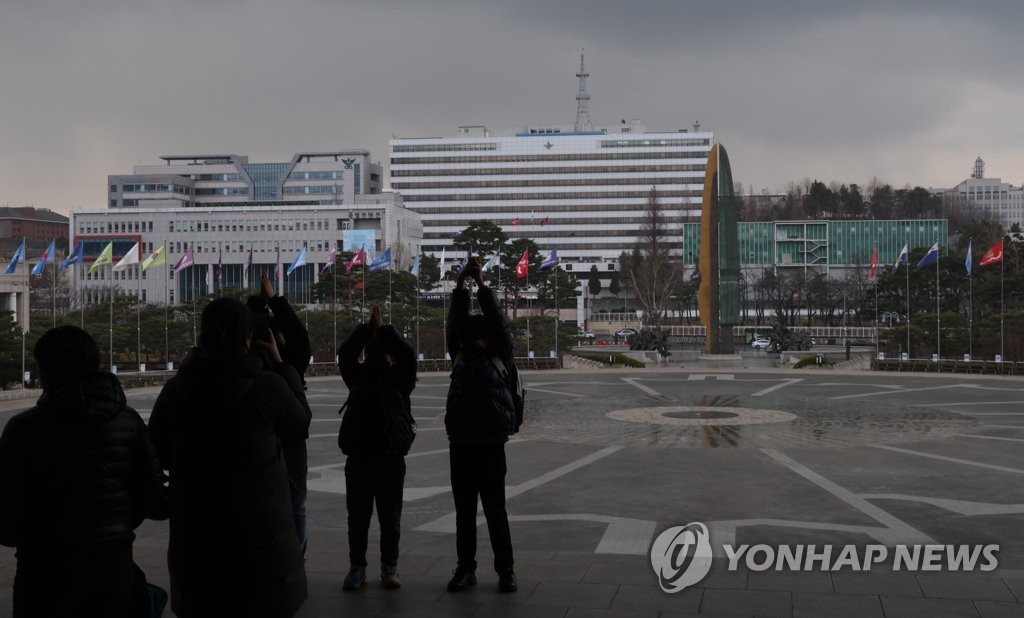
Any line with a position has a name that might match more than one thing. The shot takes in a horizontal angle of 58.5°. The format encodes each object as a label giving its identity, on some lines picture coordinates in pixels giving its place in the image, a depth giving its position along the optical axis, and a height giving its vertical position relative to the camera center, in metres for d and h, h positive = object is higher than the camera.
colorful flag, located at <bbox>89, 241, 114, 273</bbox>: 39.72 +2.16
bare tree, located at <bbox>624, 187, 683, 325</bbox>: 85.69 +3.89
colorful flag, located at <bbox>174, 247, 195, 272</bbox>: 46.00 +2.22
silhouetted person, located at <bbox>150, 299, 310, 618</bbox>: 4.49 -0.90
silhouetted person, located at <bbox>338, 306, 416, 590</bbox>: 7.20 -1.01
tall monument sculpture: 49.03 +2.32
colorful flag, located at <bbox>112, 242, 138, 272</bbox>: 42.40 +2.25
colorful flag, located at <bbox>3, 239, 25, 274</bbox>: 40.41 +2.13
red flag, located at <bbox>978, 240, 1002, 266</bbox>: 44.13 +2.13
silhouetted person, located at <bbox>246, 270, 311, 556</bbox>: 6.95 -0.30
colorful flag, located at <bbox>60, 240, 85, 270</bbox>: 39.48 +2.23
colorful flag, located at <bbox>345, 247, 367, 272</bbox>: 49.98 +2.58
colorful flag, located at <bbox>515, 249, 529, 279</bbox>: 50.25 +2.02
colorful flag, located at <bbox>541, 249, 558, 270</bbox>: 55.59 +2.61
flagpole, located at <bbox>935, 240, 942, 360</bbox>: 46.03 -1.90
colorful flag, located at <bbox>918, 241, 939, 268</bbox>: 47.17 +2.29
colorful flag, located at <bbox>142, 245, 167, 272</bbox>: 42.75 +2.29
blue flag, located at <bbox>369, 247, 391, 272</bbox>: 51.41 +2.51
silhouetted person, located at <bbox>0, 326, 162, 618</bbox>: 4.45 -0.89
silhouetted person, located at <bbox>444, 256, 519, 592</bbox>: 7.10 -0.95
